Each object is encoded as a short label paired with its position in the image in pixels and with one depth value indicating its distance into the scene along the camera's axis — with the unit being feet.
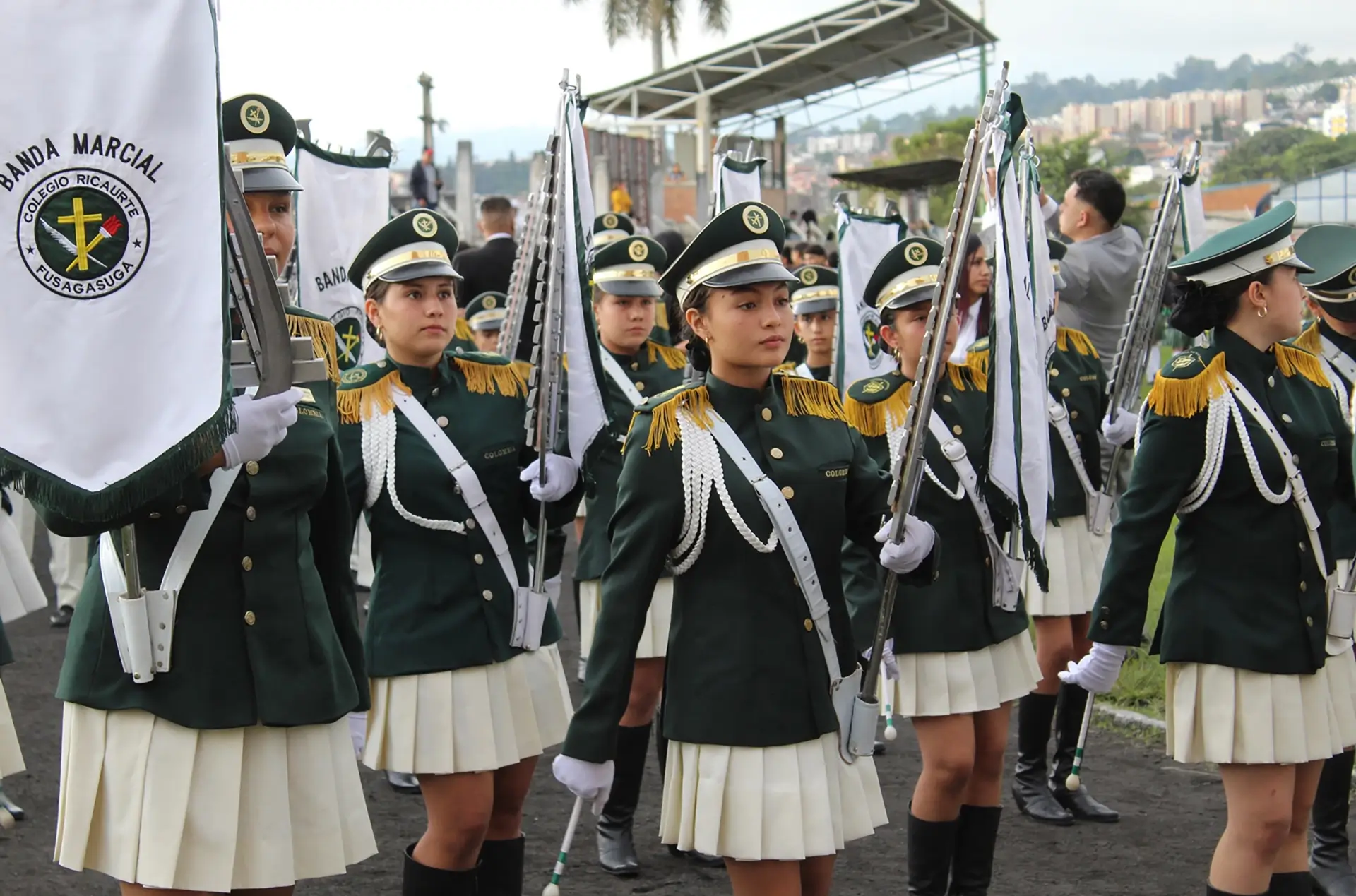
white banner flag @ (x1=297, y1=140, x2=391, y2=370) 24.43
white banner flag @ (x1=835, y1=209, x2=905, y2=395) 26.43
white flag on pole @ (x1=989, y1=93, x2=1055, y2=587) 15.35
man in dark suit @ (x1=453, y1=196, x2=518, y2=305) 38.24
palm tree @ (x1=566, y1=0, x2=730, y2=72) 169.99
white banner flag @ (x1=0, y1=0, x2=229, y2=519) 9.36
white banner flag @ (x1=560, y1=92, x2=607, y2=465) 17.24
